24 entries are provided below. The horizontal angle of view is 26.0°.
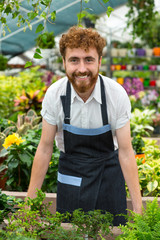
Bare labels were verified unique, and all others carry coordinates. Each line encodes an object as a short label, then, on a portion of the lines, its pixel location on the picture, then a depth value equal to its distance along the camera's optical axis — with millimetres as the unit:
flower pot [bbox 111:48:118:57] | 10453
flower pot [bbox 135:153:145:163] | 2856
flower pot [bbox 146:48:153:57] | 10705
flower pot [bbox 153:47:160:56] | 10773
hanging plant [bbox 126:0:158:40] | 5062
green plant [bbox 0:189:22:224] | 1396
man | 1561
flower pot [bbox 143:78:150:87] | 10445
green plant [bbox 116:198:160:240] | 1133
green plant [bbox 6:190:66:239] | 1162
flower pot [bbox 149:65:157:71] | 10664
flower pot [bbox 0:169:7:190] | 2473
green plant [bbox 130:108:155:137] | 3862
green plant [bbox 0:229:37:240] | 1031
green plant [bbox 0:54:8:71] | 9106
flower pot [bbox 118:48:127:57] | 10484
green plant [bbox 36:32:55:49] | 6986
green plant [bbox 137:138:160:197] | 2472
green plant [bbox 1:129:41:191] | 2424
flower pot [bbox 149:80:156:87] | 10482
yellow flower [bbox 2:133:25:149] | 2334
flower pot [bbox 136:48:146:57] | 10577
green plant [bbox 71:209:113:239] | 1196
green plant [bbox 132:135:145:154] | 3084
